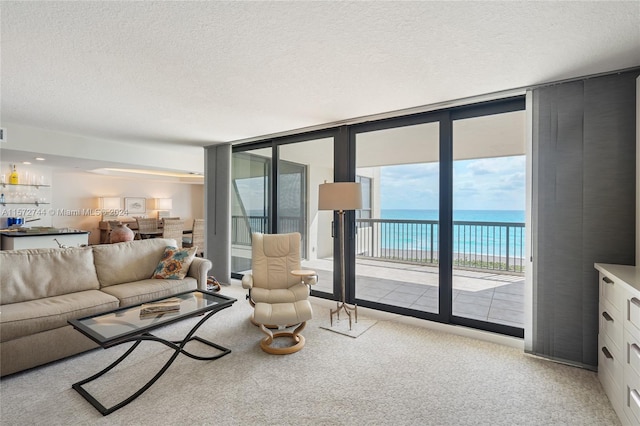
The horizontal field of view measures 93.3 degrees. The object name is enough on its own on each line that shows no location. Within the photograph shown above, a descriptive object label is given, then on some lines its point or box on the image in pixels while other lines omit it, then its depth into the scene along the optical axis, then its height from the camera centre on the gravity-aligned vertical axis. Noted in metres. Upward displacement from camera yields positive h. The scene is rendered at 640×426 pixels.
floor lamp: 3.23 +0.18
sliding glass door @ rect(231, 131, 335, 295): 4.64 +0.33
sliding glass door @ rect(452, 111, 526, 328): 3.51 -0.10
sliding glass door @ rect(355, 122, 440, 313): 3.75 -0.08
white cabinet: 1.67 -0.79
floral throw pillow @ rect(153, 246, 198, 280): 3.55 -0.62
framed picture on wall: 8.92 +0.21
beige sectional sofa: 2.31 -0.78
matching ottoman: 2.62 -0.92
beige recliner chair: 2.66 -0.83
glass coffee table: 1.98 -0.81
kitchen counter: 4.71 -0.43
